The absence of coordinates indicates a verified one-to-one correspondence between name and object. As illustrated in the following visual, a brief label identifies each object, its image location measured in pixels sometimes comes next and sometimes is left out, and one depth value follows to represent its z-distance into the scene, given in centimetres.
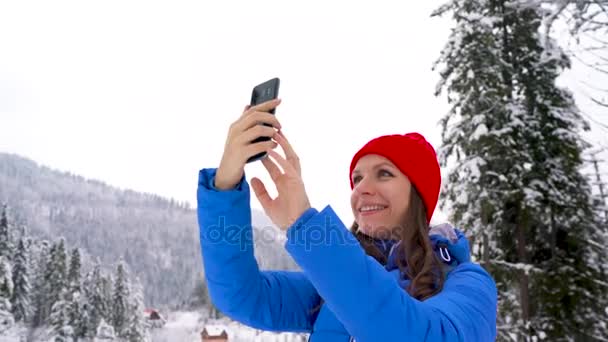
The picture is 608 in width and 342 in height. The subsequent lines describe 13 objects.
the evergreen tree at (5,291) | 3388
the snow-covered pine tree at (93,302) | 4175
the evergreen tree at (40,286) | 4666
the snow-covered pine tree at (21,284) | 4281
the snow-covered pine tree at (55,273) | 4394
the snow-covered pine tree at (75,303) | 4078
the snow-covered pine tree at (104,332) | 4103
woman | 118
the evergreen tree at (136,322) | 4853
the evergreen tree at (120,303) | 4694
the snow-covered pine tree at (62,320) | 3972
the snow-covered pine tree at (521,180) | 1167
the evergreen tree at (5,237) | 4021
